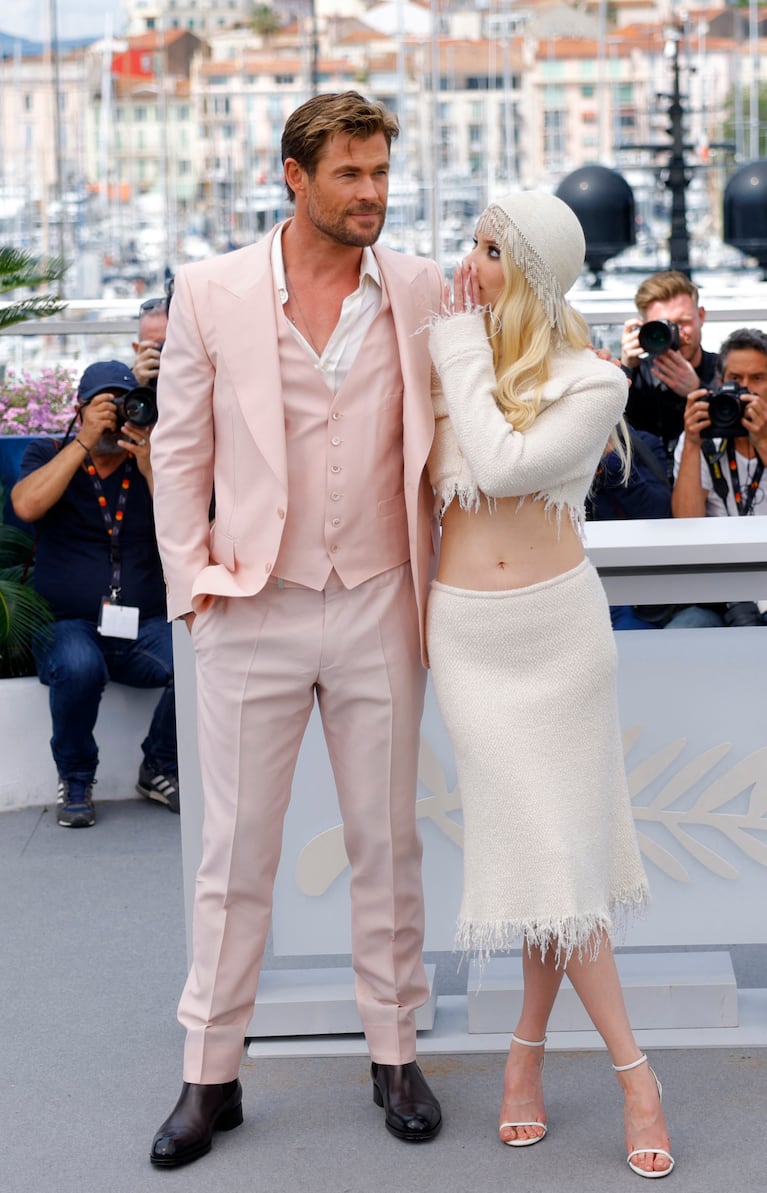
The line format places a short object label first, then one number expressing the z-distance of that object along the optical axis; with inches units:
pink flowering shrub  267.0
